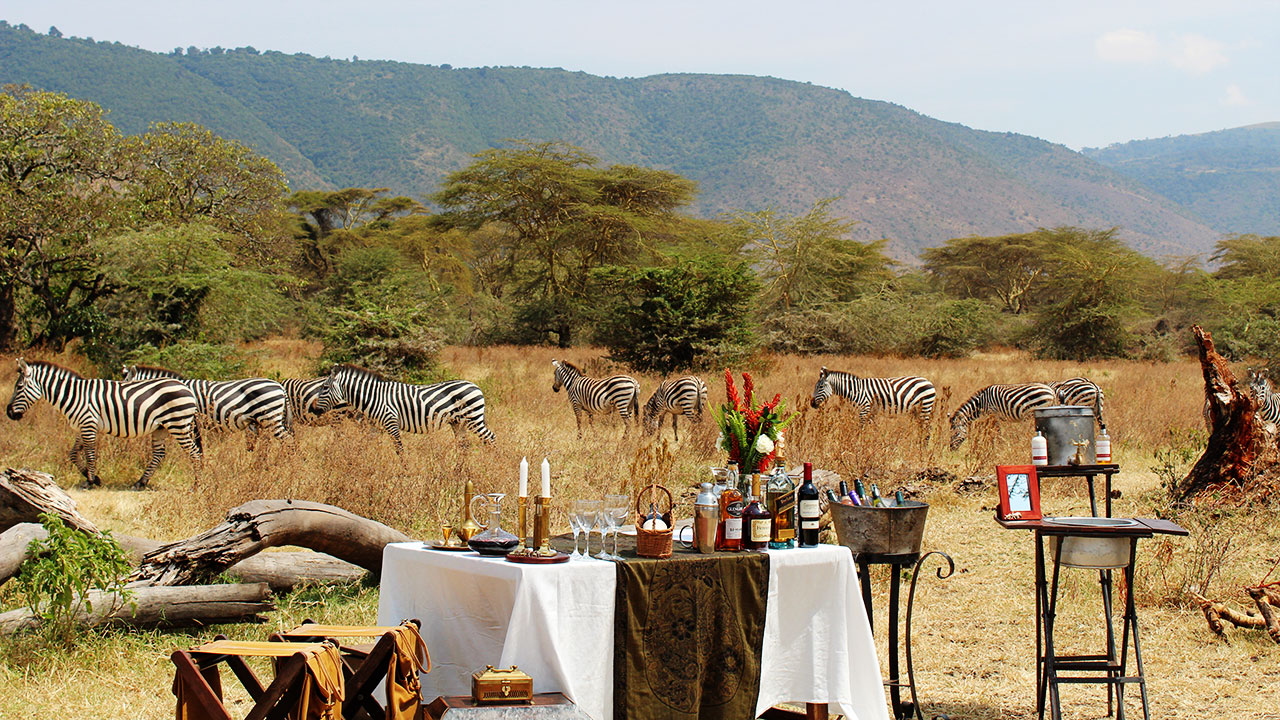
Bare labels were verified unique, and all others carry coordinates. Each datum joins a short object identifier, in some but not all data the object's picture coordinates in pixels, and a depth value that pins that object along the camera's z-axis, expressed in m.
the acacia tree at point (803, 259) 30.52
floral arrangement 4.05
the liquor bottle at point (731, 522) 3.81
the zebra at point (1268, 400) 11.86
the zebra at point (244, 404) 10.24
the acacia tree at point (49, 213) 17.16
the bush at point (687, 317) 20.98
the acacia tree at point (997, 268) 41.53
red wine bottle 3.90
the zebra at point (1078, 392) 13.38
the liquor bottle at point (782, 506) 3.90
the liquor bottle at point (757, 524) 3.82
